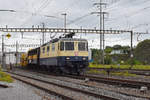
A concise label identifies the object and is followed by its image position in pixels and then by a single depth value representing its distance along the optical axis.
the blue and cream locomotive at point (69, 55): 23.45
